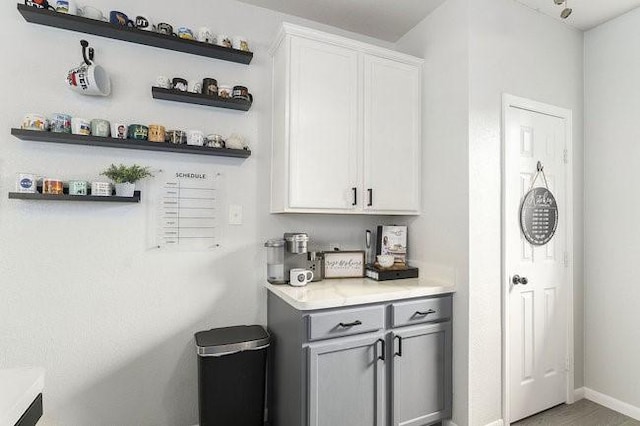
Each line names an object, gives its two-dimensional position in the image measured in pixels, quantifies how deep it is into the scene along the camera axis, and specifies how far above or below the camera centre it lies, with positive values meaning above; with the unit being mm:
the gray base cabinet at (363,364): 1755 -831
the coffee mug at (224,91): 2125 +774
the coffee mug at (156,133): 1928 +461
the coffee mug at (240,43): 2162 +1093
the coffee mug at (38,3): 1722 +1066
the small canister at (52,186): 1739 +139
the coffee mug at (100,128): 1818 +461
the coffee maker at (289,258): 2172 -284
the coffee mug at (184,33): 2012 +1075
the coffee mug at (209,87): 2088 +784
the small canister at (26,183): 1699 +150
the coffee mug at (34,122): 1700 +455
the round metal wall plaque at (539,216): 2312 +9
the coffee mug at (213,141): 2068 +450
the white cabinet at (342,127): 2059 +577
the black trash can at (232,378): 1818 -893
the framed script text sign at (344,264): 2361 -340
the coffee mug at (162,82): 1991 +776
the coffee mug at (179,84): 2014 +774
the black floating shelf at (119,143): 1709 +387
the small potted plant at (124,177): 1845 +203
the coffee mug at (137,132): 1898 +460
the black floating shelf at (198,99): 1972 +697
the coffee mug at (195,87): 2082 +781
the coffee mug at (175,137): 1992 +457
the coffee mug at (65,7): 1770 +1082
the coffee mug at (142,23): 1949 +1098
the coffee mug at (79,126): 1778 +457
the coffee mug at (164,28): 1986 +1088
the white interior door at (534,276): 2250 -416
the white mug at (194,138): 2016 +453
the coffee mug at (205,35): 2074 +1101
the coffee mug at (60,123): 1756 +467
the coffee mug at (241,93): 2131 +767
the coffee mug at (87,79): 1776 +708
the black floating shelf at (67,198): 1690 +82
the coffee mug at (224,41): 2131 +1091
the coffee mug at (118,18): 1877 +1085
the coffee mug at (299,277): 2113 -385
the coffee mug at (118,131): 1863 +457
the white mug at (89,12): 1843 +1094
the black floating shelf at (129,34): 1755 +1013
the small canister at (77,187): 1772 +136
